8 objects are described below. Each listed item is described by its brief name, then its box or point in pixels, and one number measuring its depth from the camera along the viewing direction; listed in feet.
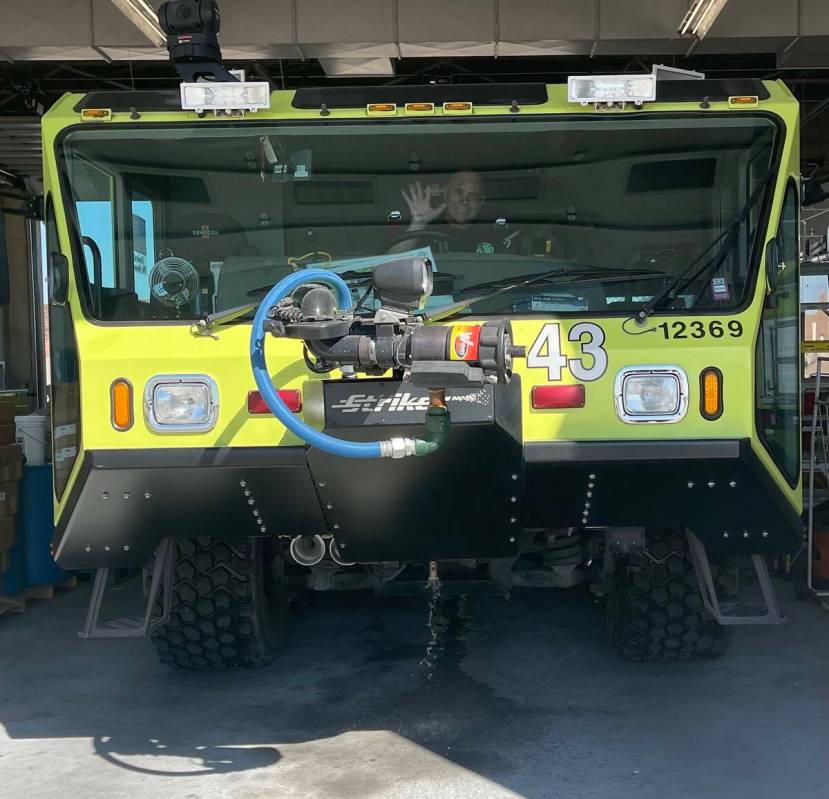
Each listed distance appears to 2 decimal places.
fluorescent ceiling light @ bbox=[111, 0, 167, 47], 19.61
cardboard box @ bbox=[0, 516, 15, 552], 19.71
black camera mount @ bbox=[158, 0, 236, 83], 13.65
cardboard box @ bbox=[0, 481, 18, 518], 19.77
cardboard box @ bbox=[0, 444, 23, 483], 19.80
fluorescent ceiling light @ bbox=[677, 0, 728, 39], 20.26
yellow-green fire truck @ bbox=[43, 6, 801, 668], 12.17
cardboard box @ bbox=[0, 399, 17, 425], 19.95
